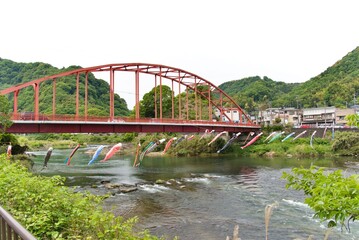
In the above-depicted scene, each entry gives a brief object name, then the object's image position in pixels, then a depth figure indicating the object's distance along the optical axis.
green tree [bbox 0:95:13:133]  28.05
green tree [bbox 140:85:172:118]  78.50
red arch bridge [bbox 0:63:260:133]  30.97
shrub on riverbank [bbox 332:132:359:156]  48.84
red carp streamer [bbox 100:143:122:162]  28.81
